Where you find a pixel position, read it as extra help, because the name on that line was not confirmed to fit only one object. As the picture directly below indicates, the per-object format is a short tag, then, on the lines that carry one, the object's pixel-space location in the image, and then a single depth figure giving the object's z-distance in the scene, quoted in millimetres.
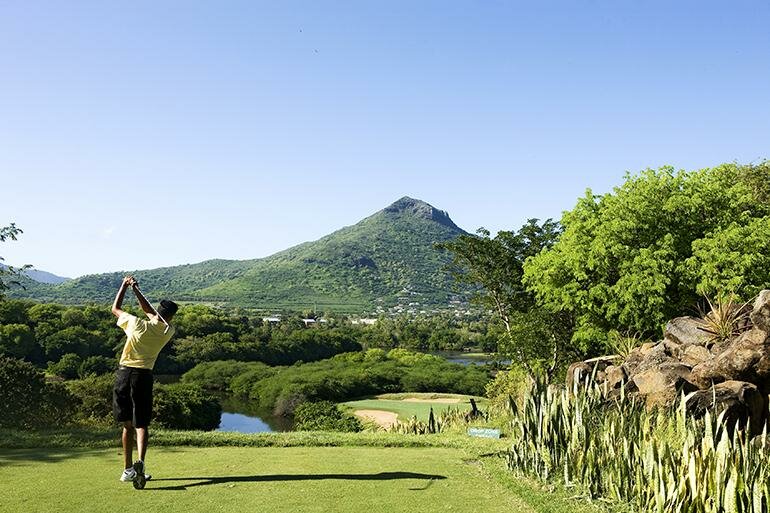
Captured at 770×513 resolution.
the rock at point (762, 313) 11482
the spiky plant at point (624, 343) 14802
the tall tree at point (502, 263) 33438
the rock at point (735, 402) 9891
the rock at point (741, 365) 10883
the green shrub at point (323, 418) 40656
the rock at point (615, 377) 12273
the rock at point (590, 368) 12861
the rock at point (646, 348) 13342
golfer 6754
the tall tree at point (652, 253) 21406
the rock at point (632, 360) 12589
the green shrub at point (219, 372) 76750
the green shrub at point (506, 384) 28734
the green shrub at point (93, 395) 30250
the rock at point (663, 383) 10664
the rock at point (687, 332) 13016
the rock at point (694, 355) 12039
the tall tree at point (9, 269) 22906
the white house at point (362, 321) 183750
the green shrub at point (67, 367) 65688
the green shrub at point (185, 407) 32375
